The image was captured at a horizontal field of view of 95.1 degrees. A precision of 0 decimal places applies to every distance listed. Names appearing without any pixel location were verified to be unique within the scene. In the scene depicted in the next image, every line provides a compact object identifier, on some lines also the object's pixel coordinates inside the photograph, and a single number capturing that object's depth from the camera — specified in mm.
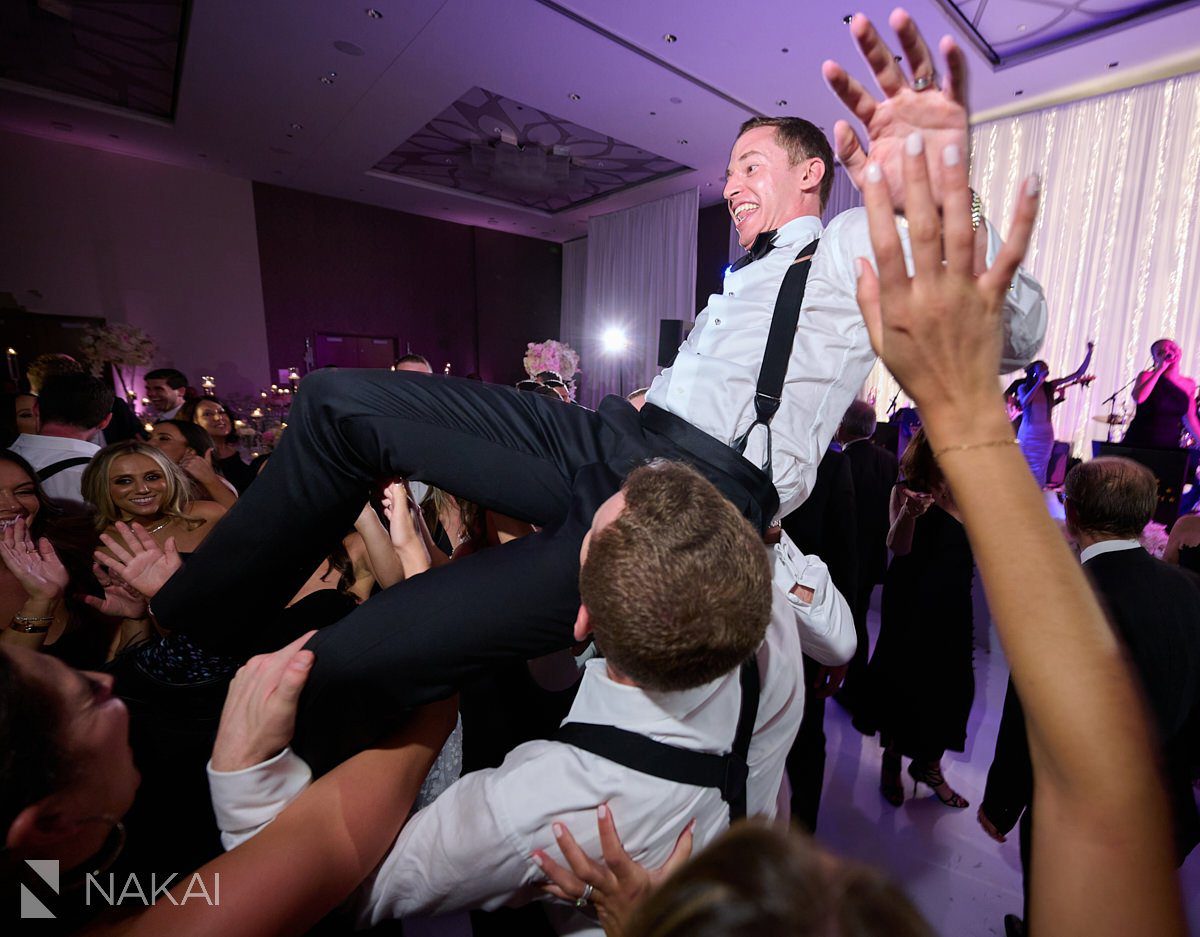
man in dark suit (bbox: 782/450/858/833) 2486
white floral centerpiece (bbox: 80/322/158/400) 5910
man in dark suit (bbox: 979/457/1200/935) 1470
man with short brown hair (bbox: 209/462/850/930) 850
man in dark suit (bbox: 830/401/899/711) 2938
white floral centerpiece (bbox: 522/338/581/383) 5375
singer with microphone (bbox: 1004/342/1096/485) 4895
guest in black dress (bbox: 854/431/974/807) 2424
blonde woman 2346
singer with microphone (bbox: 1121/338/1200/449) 4445
